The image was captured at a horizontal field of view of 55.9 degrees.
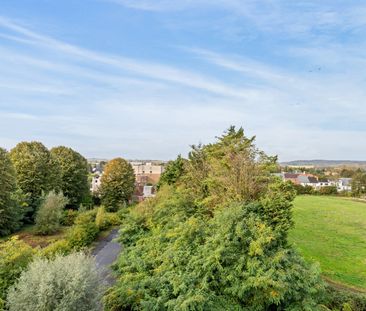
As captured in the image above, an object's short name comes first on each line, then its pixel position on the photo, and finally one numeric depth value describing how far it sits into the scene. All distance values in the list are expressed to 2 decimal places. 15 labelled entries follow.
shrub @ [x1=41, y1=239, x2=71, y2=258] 18.95
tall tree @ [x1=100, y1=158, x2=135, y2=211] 50.31
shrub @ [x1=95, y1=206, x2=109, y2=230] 34.25
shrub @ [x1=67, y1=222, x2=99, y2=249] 25.84
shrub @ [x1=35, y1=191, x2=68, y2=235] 32.72
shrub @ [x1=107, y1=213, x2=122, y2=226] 38.31
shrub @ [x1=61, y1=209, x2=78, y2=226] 38.69
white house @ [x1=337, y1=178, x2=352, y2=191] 87.65
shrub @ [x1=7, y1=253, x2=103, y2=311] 9.45
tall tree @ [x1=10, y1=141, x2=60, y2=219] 40.09
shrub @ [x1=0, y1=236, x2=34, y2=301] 12.45
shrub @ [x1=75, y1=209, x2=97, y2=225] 29.70
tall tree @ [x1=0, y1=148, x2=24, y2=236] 32.50
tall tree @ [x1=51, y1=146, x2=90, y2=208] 47.12
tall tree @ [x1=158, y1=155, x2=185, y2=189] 36.87
